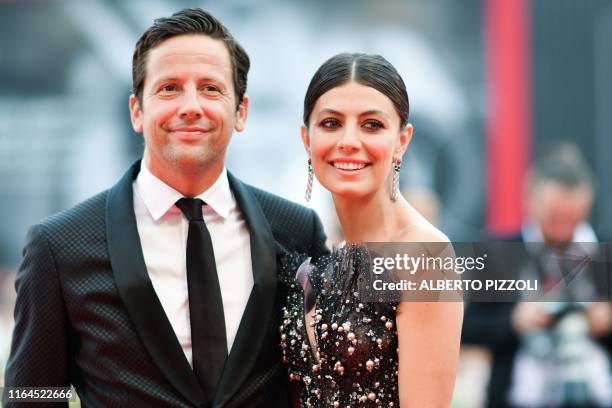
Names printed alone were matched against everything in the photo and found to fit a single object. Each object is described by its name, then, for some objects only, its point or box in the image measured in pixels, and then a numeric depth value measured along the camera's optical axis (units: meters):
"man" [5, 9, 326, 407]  4.42
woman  4.24
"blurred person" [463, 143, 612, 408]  7.46
